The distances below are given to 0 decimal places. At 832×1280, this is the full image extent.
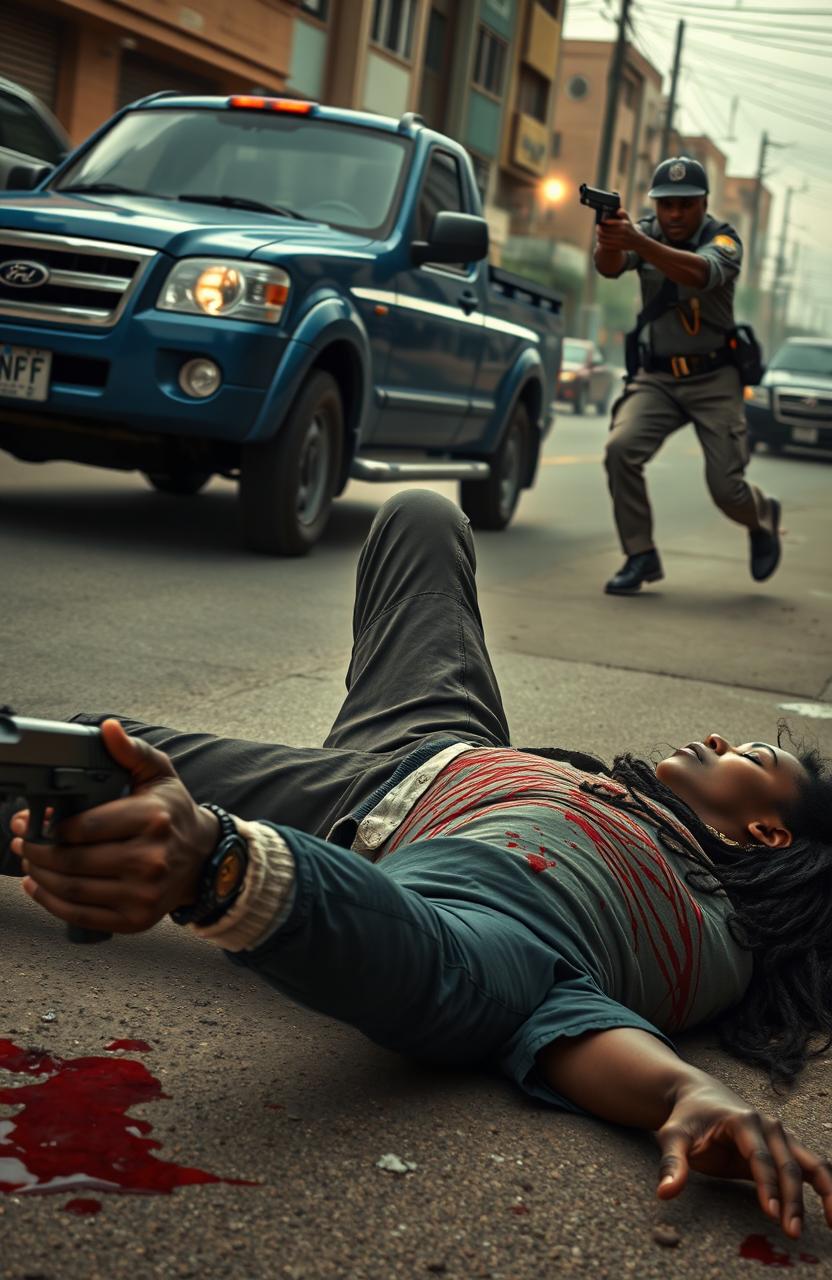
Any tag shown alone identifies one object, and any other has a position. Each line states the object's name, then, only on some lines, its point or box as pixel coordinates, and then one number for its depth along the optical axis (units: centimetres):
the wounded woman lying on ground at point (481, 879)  193
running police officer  768
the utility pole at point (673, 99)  5238
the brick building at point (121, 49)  2139
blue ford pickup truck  719
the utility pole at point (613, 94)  3600
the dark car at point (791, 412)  2291
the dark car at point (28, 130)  953
